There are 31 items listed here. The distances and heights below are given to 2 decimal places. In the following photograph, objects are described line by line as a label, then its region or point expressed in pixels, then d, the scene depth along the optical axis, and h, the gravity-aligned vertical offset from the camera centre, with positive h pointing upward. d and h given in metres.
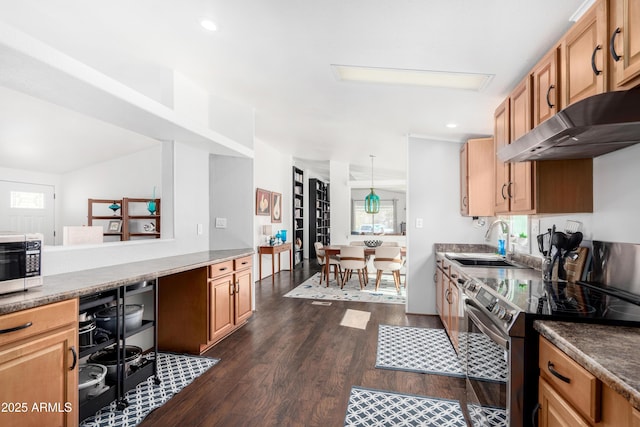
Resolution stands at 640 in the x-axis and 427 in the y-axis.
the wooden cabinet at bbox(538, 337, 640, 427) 0.87 -0.55
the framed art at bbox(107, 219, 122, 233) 6.27 -0.19
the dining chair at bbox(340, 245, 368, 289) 5.68 -0.74
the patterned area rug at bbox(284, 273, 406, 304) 5.08 -1.26
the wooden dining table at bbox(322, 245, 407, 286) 5.88 -0.66
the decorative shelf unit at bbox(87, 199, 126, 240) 6.25 +0.04
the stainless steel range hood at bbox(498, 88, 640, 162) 1.22 +0.35
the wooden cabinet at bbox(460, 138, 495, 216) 3.46 +0.42
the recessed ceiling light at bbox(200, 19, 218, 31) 2.19 +1.28
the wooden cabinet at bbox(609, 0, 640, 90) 1.17 +0.63
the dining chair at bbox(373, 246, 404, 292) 5.49 -0.72
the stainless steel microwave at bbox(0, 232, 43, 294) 1.59 -0.22
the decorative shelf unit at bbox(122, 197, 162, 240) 6.07 -0.05
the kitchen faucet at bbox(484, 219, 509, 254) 3.38 -0.12
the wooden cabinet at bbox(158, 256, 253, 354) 3.00 -0.86
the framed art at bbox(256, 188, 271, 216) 6.21 +0.27
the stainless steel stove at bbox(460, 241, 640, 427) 1.33 -0.43
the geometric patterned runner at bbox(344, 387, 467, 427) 1.99 -1.23
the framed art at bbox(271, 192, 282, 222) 7.02 +0.19
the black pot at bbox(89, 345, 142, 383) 2.27 -1.02
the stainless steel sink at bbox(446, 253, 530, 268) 2.87 -0.42
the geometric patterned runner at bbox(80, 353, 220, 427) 2.01 -1.22
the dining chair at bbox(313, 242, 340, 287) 6.27 -0.85
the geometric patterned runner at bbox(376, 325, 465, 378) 2.71 -1.24
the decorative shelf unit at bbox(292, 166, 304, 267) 8.29 +0.08
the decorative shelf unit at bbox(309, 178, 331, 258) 9.98 +0.02
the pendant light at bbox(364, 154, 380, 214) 7.54 +0.29
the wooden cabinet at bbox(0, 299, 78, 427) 1.40 -0.69
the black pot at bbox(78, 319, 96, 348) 1.97 -0.70
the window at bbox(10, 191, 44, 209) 5.76 +0.30
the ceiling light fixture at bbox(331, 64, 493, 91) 2.55 +1.11
